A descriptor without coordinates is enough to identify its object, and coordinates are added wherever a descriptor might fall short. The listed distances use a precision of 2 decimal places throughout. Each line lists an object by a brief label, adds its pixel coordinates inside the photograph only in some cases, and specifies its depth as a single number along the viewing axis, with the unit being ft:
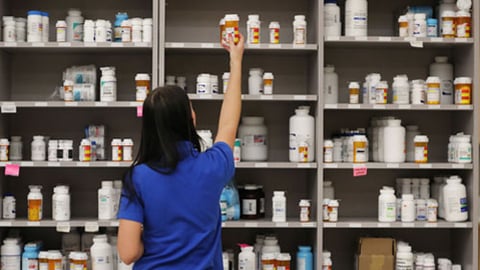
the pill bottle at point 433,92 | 13.37
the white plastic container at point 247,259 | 13.02
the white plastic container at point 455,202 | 13.20
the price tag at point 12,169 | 13.10
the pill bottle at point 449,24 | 13.47
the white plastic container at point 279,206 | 13.25
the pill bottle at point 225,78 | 13.34
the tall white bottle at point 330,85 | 13.80
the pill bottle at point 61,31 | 13.35
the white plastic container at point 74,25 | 13.61
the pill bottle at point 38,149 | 13.46
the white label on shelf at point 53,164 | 13.17
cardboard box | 13.34
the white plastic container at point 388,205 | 13.24
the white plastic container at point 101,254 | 12.63
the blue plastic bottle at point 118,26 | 13.48
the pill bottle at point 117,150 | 13.28
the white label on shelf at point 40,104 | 13.16
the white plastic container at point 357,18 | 13.44
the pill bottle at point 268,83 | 13.34
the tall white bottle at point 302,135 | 13.30
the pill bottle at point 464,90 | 13.35
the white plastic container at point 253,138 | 13.70
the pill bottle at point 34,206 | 13.17
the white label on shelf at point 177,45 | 13.13
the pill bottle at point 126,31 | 13.23
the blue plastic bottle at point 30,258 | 13.16
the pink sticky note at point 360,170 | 13.20
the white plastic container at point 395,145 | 13.38
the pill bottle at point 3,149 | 13.24
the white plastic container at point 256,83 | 13.51
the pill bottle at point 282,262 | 13.10
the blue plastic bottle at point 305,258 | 13.35
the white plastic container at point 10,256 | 13.25
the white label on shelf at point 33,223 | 13.11
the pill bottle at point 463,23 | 13.39
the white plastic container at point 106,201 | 13.16
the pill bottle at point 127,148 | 13.26
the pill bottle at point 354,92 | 13.52
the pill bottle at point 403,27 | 13.48
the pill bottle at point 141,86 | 13.16
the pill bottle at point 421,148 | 13.35
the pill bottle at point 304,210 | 13.32
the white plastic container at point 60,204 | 13.21
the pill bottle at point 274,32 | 13.34
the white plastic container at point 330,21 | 13.58
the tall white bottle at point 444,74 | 13.94
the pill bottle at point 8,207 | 13.43
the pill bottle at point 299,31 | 13.28
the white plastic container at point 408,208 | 13.25
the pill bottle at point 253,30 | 13.25
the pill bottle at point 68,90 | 13.34
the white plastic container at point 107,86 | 13.29
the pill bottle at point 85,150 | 13.30
